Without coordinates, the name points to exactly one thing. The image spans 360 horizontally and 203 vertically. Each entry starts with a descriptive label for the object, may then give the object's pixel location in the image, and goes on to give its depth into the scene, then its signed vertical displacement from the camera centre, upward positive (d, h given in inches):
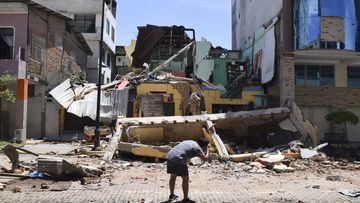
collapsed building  808.3 +37.6
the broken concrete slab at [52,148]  811.8 -69.7
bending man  384.5 -41.8
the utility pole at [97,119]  776.3 -10.7
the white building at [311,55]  975.6 +141.6
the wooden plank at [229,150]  736.7 -59.4
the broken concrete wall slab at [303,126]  826.2 -20.6
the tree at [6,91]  845.0 +41.7
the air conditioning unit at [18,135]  964.6 -49.2
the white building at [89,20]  1620.3 +346.3
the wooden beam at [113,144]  675.0 -49.4
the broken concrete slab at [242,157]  690.8 -66.9
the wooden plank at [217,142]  689.4 -45.9
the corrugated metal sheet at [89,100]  1112.8 +32.9
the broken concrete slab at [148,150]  685.9 -56.5
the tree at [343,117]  966.4 -3.7
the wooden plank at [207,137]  750.5 -39.3
